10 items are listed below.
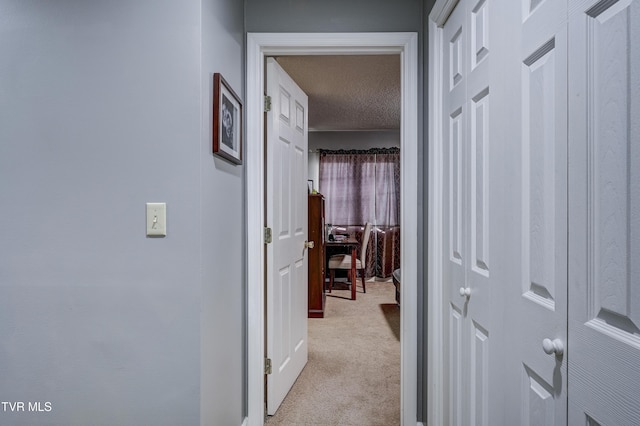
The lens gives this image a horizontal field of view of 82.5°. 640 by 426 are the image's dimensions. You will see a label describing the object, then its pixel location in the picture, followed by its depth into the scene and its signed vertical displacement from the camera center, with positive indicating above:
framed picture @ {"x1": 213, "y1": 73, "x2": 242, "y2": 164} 1.46 +0.39
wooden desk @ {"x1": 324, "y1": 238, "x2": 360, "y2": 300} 4.99 -0.54
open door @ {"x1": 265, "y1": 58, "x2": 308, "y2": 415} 2.12 -0.15
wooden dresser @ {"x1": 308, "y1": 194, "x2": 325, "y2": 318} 3.98 -0.54
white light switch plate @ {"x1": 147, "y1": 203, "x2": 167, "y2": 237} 1.34 -0.03
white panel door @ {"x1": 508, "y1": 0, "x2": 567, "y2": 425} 0.79 -0.03
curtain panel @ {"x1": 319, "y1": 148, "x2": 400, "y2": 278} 6.34 +0.23
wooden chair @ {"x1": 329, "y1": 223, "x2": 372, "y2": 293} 5.11 -0.74
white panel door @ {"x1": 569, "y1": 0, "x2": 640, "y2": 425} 0.61 +0.00
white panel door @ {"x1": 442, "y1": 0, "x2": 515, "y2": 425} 1.14 -0.03
